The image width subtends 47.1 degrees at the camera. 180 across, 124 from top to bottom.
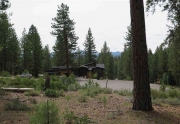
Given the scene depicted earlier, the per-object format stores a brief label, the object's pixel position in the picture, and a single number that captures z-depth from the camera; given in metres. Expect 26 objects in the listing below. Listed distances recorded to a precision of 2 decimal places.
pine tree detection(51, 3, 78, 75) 34.19
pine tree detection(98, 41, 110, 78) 79.46
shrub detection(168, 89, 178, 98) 9.82
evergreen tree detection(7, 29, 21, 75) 43.03
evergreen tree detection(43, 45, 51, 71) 66.14
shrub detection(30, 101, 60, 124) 3.45
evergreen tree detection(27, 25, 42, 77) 45.44
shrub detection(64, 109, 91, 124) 4.13
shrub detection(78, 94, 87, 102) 7.30
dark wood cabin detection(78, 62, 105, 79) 51.28
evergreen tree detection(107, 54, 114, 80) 74.09
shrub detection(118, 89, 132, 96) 9.62
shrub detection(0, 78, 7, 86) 12.23
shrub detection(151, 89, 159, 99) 8.99
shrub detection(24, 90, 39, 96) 8.51
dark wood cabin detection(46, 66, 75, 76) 41.10
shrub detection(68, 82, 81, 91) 11.04
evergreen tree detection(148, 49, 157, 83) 67.00
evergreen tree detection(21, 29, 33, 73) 45.97
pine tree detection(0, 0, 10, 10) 10.54
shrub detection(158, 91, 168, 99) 9.17
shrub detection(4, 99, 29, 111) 5.83
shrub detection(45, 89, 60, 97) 8.39
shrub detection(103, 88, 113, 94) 9.93
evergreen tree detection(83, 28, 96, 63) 58.88
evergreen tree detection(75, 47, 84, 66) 82.29
